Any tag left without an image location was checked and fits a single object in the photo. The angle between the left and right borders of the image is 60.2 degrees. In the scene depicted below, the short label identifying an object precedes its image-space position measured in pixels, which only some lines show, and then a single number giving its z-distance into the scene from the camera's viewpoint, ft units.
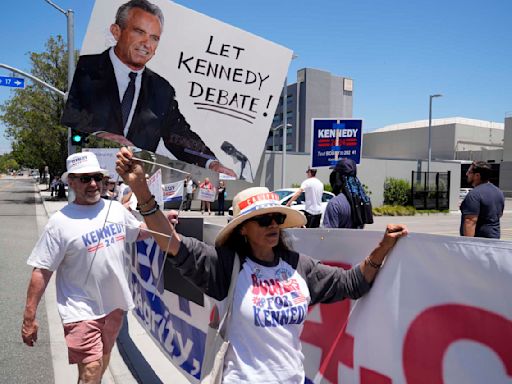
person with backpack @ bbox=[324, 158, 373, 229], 13.60
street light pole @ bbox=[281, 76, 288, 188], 68.39
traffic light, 43.66
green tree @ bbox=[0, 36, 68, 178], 94.89
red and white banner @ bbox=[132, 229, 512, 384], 5.86
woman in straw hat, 6.73
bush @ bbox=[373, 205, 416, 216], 84.43
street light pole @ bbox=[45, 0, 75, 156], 54.85
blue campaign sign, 28.99
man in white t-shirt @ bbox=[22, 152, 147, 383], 9.78
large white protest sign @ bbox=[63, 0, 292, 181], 9.76
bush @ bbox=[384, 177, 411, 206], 94.48
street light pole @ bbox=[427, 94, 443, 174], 100.68
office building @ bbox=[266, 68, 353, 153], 254.88
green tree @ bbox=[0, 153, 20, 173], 557.13
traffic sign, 49.83
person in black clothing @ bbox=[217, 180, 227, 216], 70.64
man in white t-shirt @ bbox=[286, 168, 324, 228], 31.04
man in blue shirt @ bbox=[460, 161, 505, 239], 16.20
